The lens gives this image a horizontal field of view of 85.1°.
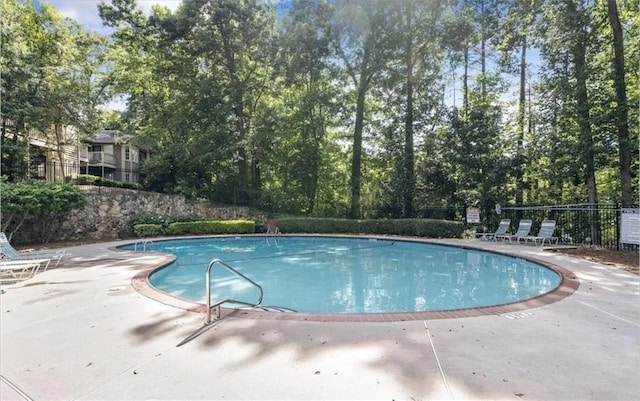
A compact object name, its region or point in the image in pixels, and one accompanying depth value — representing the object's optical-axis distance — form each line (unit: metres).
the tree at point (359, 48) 17.75
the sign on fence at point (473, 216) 14.84
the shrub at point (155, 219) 15.25
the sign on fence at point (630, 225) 8.96
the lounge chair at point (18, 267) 6.32
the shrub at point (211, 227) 15.62
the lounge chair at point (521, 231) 12.83
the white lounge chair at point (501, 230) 13.81
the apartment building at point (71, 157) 15.23
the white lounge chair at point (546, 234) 12.19
